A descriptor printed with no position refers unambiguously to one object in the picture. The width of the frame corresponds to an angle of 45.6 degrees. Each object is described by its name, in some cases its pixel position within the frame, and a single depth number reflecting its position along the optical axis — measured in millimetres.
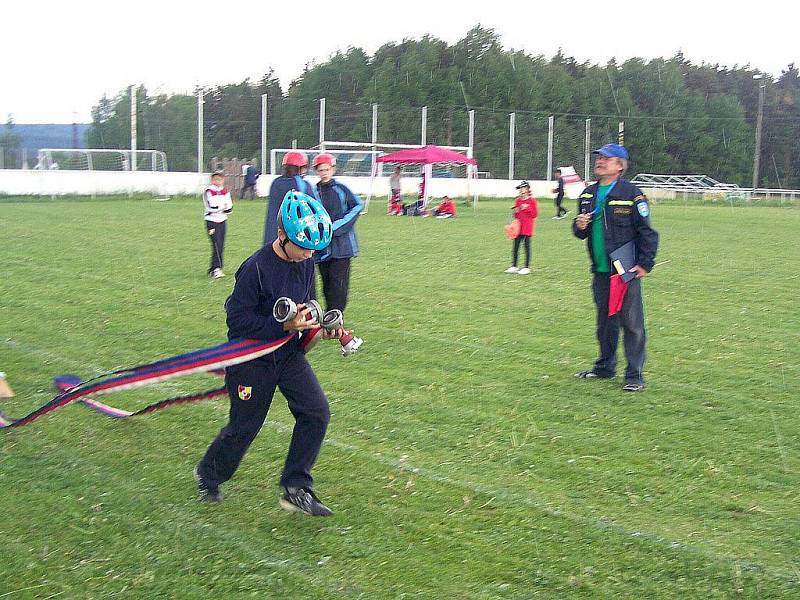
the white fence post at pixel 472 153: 40962
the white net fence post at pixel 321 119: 47281
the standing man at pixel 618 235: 7918
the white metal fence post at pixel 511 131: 52156
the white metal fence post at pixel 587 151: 52981
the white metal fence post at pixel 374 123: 48384
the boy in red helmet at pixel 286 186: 9086
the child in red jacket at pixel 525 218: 16237
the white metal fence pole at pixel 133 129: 41312
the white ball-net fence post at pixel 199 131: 42062
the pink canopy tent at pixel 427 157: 34719
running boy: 4832
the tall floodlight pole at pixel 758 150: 64750
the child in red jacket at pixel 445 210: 33281
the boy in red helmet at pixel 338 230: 9352
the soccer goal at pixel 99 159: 39438
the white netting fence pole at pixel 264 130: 44812
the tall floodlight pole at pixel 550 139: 53469
